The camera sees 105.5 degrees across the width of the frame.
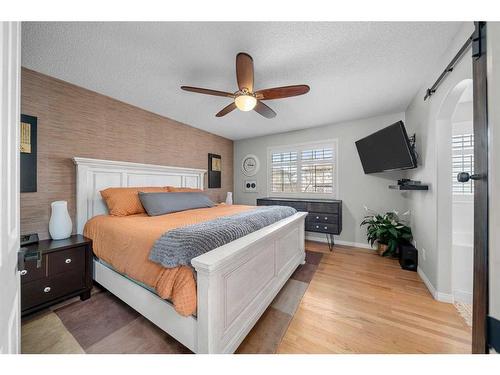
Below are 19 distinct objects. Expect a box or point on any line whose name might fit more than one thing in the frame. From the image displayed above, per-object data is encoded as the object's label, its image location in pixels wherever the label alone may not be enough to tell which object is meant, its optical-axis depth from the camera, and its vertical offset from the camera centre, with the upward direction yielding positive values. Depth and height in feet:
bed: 3.70 -2.46
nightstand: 5.24 -2.63
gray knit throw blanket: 3.84 -1.19
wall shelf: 6.95 +0.03
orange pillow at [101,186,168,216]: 7.40 -0.58
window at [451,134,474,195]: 8.83 +1.39
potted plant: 9.40 -2.26
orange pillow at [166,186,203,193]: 9.77 -0.12
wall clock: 15.46 +1.84
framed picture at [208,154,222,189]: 14.28 +1.25
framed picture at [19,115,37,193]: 6.35 +1.11
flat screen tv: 7.68 +1.71
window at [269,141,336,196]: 12.76 +1.29
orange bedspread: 3.76 -1.68
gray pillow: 7.51 -0.66
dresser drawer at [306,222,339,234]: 10.94 -2.40
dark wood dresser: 10.99 -1.60
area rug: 4.46 -3.76
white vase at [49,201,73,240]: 6.50 -1.22
